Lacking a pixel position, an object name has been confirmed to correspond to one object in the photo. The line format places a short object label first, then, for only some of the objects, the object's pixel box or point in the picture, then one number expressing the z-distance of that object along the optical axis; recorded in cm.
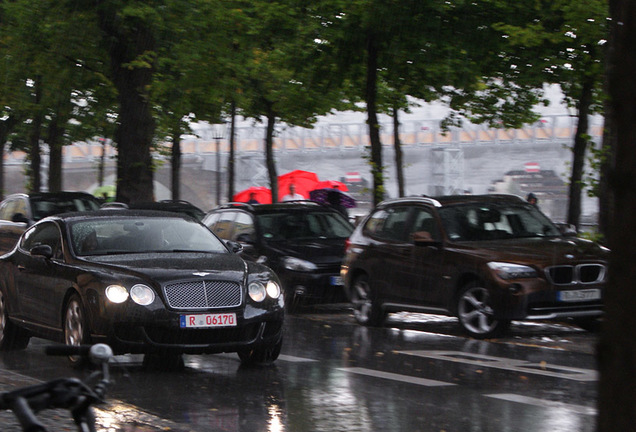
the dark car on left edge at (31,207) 2311
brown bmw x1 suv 1333
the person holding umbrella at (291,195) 3469
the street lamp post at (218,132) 3444
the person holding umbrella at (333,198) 2673
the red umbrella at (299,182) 4106
